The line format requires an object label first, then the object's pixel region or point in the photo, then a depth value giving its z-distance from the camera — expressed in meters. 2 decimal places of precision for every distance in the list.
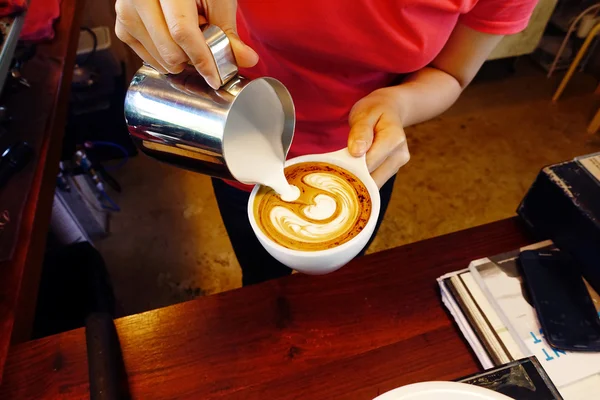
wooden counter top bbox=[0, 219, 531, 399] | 0.60
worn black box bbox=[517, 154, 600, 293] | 0.69
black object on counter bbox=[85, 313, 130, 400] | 0.57
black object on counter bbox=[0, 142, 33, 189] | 0.90
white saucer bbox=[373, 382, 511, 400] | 0.43
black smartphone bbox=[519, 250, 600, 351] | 0.63
